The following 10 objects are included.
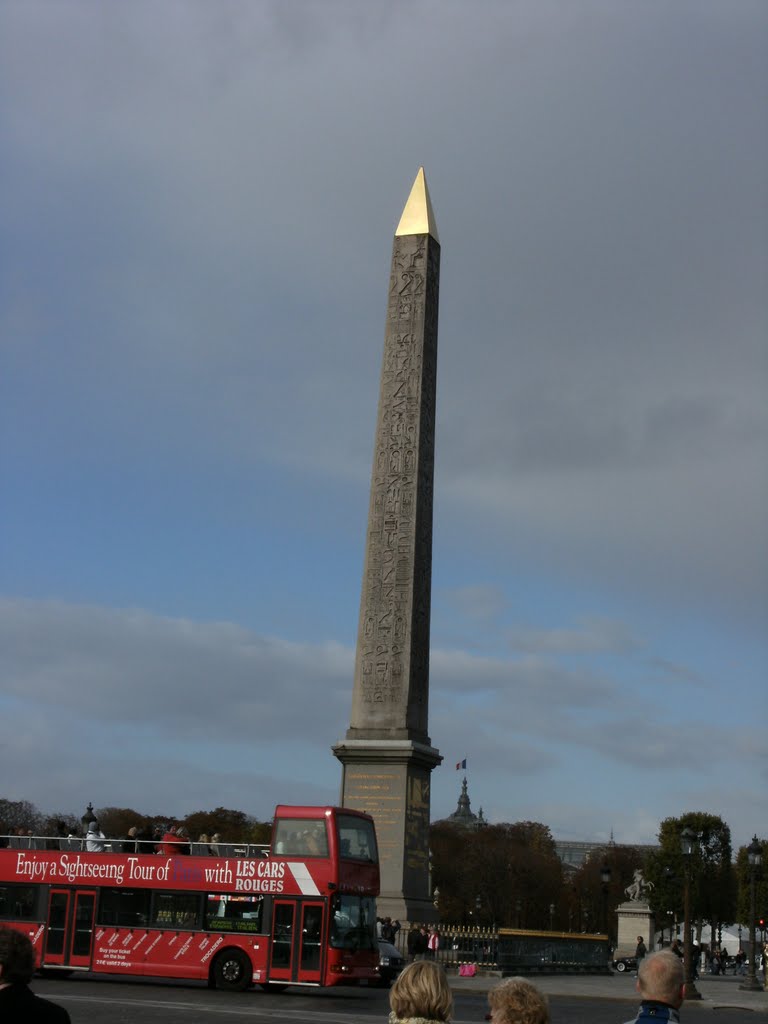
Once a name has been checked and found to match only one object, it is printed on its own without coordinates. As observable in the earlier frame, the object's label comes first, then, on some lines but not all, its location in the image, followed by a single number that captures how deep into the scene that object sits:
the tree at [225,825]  98.71
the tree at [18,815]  93.14
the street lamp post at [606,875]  35.66
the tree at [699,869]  82.38
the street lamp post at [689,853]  30.25
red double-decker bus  22.17
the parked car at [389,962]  25.94
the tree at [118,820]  96.00
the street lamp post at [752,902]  32.75
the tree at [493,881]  96.44
